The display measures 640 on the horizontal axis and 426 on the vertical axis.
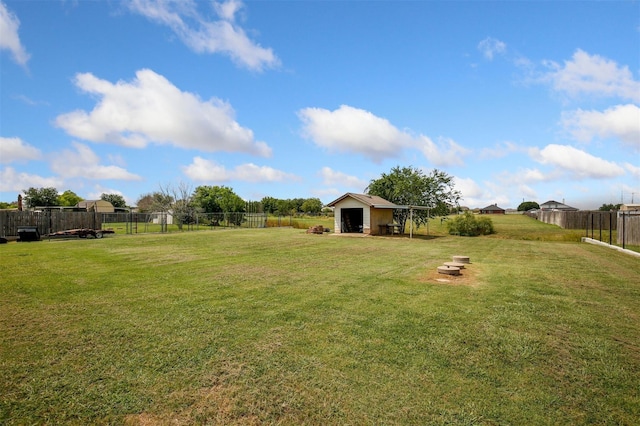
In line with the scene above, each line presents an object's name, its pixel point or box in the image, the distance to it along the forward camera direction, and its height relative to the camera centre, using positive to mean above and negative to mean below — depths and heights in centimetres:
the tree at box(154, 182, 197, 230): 3891 +135
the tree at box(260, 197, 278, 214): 8304 +296
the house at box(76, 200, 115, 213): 5327 +156
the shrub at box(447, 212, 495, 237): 2736 -69
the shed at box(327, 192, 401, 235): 2361 +33
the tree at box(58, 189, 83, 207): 6247 +305
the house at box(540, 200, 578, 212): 7979 +325
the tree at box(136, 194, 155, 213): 6901 +289
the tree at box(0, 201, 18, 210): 5998 +166
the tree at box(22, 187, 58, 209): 5562 +286
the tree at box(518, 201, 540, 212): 10994 +432
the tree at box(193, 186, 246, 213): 4803 +235
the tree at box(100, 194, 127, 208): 7206 +341
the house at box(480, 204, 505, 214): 9552 +259
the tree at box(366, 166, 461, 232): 2638 +193
